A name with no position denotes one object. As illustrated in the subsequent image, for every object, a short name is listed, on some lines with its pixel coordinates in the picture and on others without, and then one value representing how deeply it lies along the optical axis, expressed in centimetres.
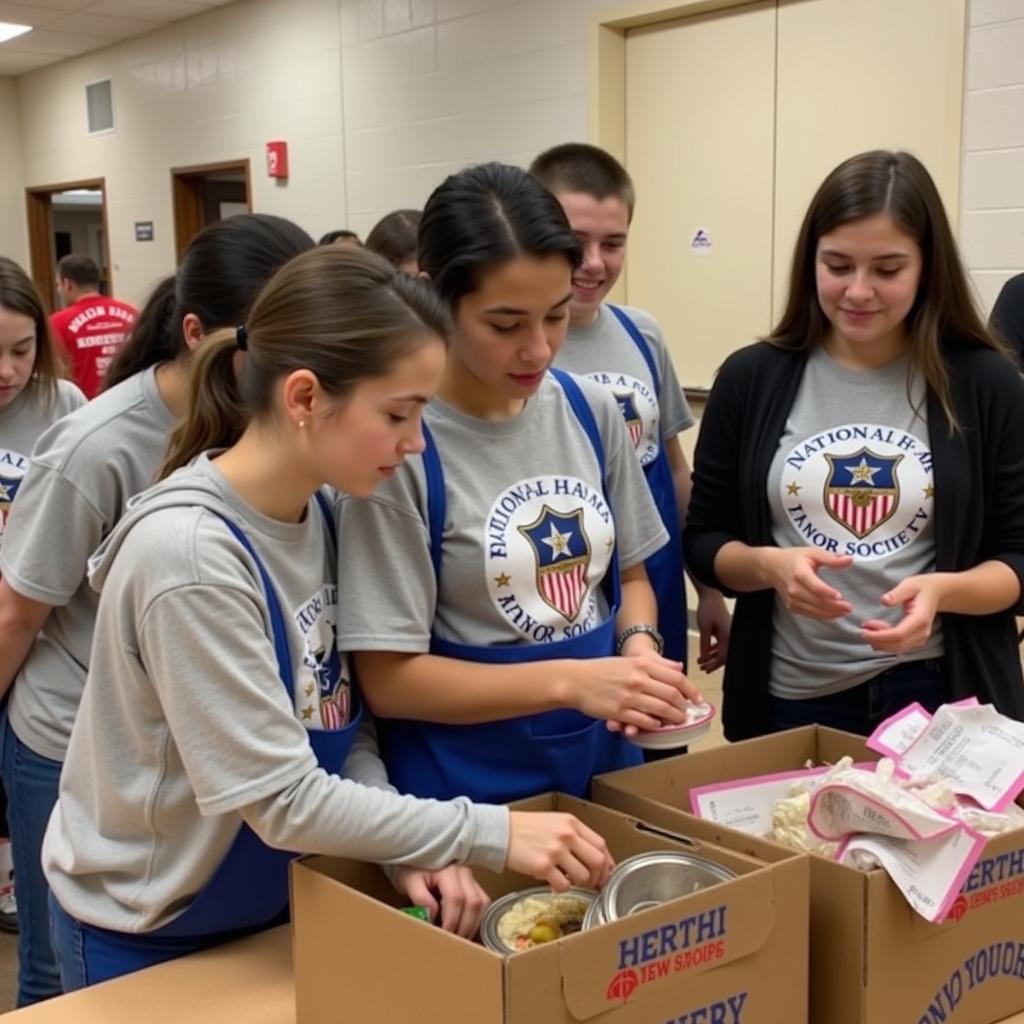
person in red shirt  535
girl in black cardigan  154
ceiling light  703
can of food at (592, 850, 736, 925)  104
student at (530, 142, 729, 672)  192
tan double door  371
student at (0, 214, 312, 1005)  148
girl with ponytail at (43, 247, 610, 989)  101
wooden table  109
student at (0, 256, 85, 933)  202
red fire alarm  620
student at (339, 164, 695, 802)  118
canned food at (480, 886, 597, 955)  103
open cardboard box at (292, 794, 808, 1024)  86
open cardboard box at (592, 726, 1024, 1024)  101
